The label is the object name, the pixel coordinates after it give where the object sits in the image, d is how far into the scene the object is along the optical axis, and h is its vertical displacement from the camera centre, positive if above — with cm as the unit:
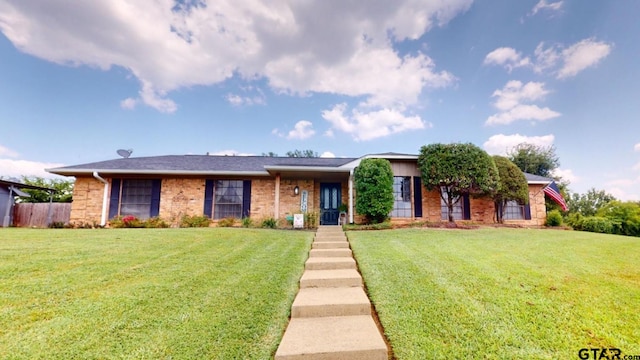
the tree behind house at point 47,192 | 1644 +72
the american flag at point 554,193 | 1241 +68
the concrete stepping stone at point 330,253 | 535 -102
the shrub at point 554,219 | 1125 -53
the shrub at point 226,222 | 1024 -75
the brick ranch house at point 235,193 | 1034 +46
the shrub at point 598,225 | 1047 -72
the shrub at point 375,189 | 919 +57
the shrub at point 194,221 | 1014 -72
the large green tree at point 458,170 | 941 +134
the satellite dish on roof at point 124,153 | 1277 +246
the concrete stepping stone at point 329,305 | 300 -120
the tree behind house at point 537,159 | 2131 +404
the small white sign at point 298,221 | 960 -63
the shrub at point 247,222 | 1000 -72
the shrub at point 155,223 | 989 -79
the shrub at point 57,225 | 1018 -94
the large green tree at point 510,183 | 1037 +95
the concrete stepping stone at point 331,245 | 598 -96
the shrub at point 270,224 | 988 -77
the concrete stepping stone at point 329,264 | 460 -108
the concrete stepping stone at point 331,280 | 382 -113
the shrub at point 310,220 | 986 -62
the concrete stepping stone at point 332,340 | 222 -128
